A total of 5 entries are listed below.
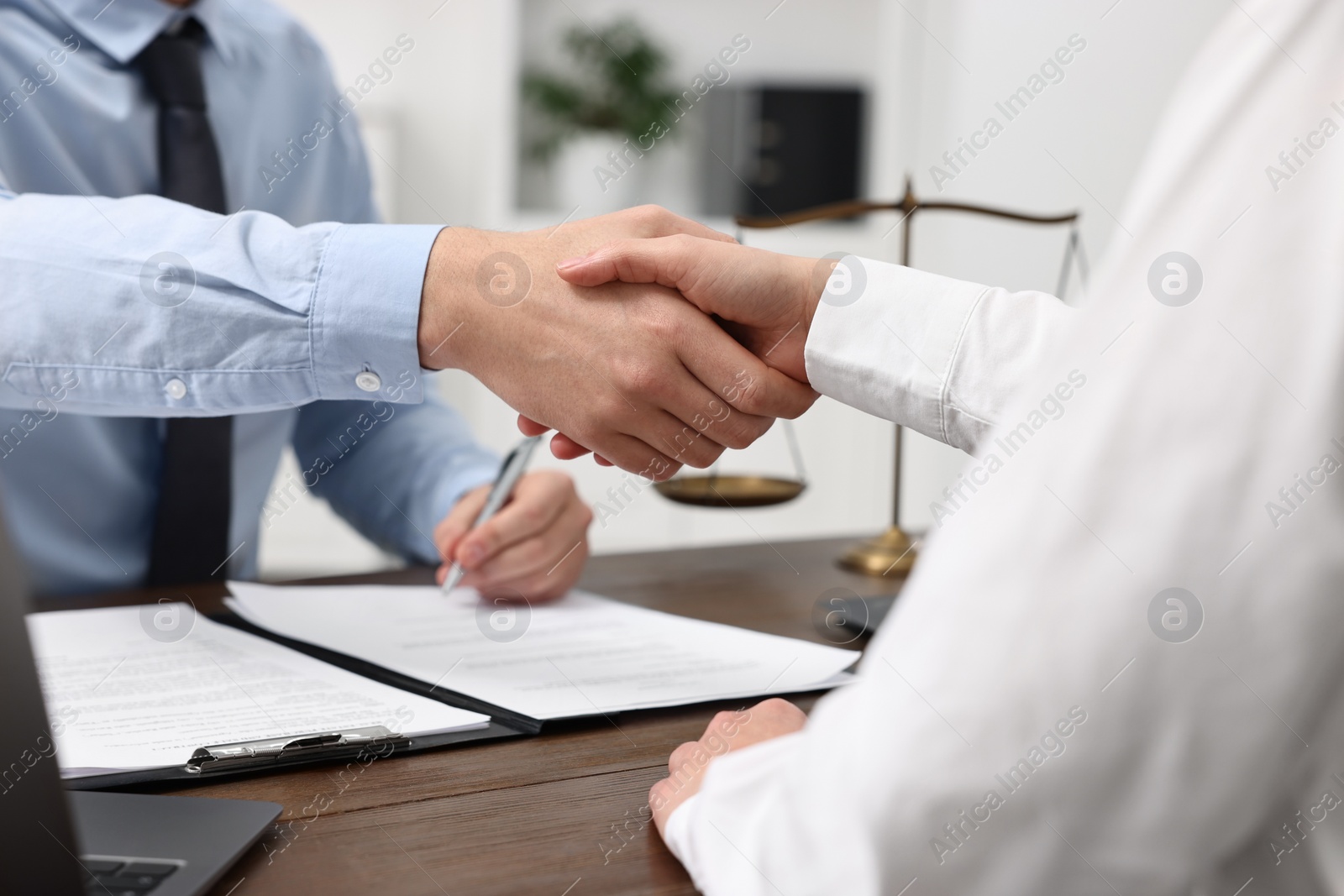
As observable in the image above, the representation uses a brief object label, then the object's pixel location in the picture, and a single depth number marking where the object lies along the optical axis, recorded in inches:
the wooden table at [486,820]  19.0
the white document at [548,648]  29.1
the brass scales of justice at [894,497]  45.9
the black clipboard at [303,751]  22.7
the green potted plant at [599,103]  139.4
